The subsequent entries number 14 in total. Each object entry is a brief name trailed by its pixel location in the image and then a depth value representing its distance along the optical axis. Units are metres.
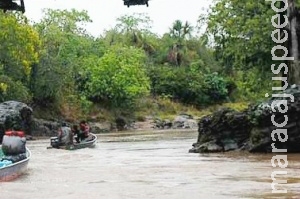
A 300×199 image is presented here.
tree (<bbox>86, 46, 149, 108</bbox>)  60.12
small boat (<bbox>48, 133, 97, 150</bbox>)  28.91
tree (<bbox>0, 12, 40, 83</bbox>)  45.19
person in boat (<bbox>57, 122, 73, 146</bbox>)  28.91
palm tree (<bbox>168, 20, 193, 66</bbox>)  78.62
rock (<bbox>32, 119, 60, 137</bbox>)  48.41
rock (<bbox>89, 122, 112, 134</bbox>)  56.00
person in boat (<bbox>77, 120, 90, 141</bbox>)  31.89
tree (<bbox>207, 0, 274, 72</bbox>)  28.56
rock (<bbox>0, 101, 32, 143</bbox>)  39.56
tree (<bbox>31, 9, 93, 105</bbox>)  52.09
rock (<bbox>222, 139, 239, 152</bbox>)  25.39
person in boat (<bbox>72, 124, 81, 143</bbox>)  31.67
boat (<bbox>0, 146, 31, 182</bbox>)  16.40
